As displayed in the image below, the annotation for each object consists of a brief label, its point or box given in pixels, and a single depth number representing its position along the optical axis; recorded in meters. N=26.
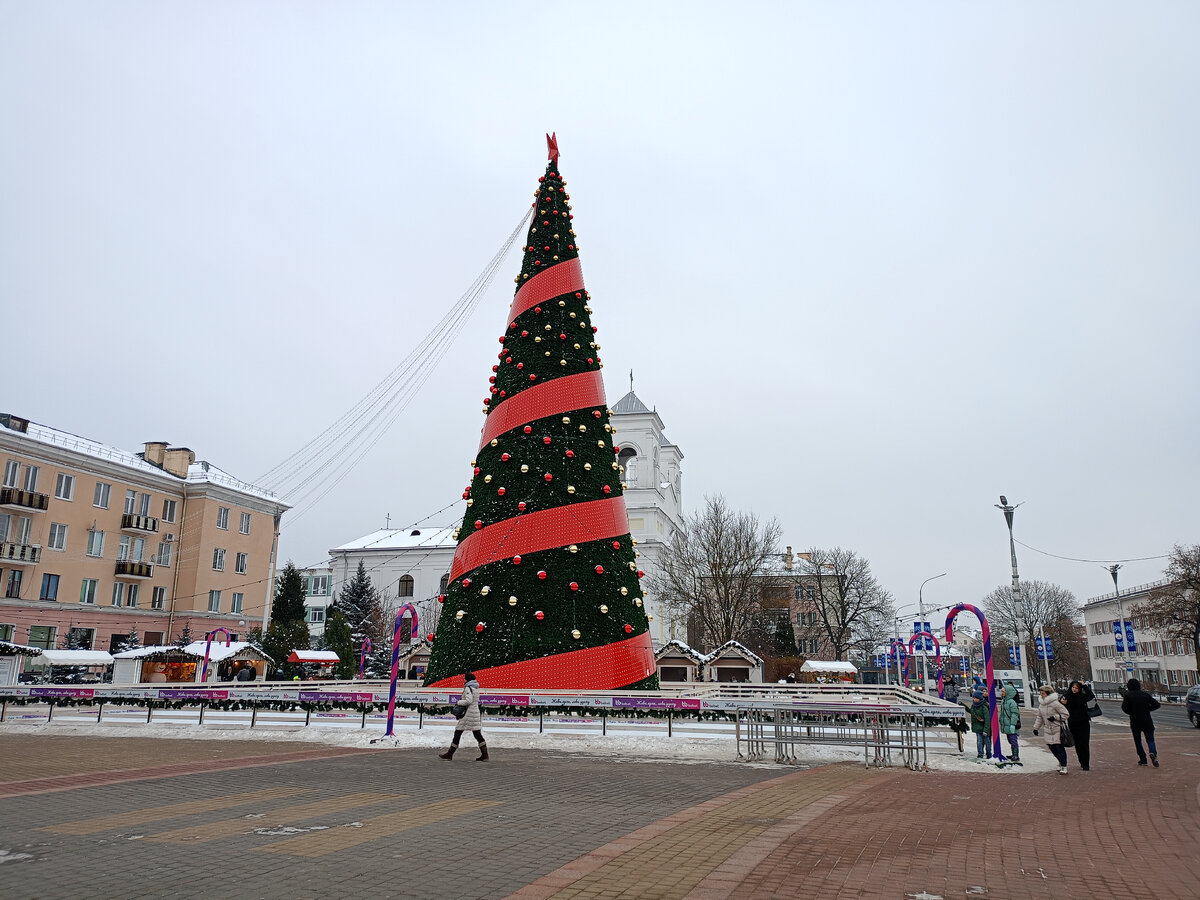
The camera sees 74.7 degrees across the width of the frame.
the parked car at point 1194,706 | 25.70
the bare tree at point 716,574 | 45.00
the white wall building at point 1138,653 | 66.19
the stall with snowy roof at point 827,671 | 43.69
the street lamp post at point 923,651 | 34.70
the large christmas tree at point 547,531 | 16.91
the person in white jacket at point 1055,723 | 12.92
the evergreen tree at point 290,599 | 57.91
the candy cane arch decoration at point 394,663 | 16.14
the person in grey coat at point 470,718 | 13.17
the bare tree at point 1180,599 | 45.16
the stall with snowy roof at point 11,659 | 26.36
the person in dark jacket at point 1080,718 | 13.28
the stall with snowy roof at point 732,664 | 32.66
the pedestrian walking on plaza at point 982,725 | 14.05
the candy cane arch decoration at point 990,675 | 13.60
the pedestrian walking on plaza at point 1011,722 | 13.77
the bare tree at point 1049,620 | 83.06
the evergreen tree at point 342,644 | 45.41
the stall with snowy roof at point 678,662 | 32.41
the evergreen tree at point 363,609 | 59.28
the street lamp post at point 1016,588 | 34.21
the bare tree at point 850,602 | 57.59
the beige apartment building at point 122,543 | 37.94
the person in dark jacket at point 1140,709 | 13.52
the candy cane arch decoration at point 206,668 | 28.72
